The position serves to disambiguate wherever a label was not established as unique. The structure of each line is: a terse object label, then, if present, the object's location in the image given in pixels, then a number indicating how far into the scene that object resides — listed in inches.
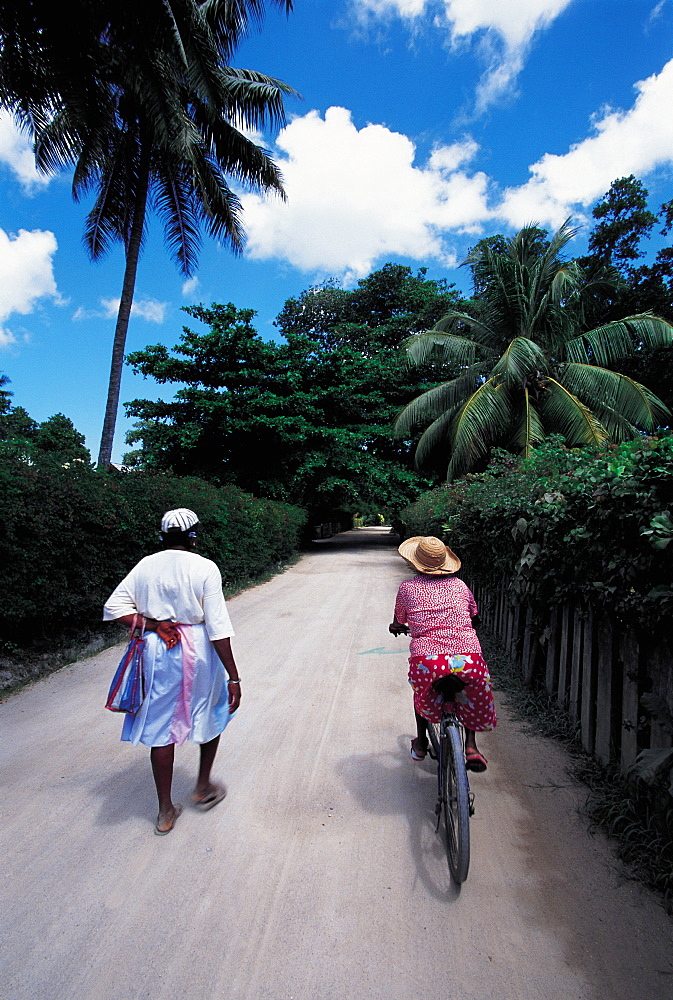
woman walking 103.7
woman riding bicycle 105.7
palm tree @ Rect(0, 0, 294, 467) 355.9
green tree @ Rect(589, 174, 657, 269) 918.4
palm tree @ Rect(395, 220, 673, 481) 598.9
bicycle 87.6
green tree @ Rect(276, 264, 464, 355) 1085.1
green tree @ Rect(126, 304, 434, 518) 762.2
